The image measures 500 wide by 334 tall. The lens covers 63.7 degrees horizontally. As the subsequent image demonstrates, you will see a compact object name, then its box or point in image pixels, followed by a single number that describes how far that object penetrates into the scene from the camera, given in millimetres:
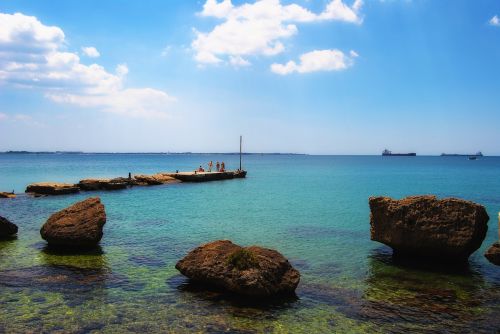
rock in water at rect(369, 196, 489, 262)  18281
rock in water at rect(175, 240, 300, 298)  14219
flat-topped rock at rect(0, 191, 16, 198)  45025
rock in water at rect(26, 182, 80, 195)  49094
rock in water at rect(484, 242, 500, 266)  16594
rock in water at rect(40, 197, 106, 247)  21234
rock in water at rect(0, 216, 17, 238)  23734
